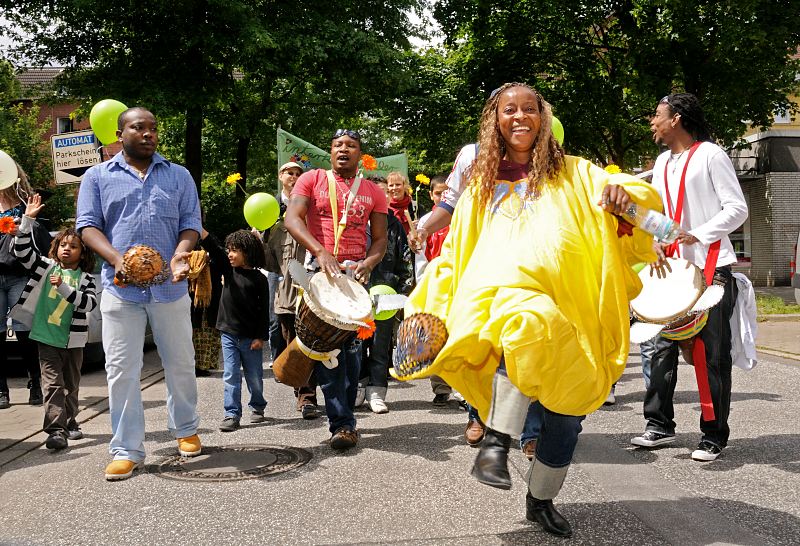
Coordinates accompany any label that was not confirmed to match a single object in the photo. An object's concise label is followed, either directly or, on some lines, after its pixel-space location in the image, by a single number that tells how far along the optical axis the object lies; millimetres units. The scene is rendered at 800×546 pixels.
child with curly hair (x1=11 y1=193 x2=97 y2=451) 5652
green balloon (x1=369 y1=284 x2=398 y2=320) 4998
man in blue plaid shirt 4730
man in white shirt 4820
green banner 9953
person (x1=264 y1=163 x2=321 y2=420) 6230
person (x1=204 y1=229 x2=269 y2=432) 6239
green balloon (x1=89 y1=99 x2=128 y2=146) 6941
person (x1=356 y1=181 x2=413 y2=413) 6918
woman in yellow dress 3047
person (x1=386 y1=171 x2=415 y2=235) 7883
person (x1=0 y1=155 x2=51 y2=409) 6969
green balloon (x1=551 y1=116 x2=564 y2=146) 5203
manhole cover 4641
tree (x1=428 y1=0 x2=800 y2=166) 18047
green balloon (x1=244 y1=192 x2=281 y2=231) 6805
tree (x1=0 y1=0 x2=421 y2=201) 15836
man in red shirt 5164
